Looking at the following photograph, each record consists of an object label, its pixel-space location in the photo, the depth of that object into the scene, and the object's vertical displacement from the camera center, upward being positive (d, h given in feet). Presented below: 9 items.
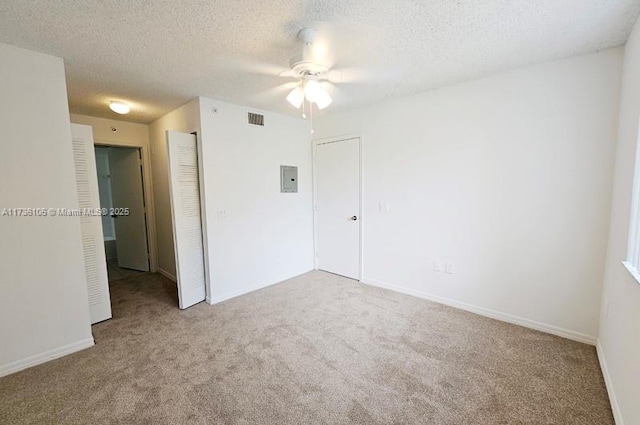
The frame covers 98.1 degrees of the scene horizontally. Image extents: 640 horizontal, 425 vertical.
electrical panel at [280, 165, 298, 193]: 13.38 +0.50
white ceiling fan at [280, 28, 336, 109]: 6.38 +2.99
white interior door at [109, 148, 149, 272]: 15.12 -0.80
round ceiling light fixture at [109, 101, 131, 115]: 10.71 +3.33
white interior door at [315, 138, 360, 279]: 13.11 -0.90
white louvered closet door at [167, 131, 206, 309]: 10.28 -0.93
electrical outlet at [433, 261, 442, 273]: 10.64 -3.07
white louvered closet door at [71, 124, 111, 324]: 9.23 -1.24
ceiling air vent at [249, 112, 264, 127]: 12.01 +3.10
